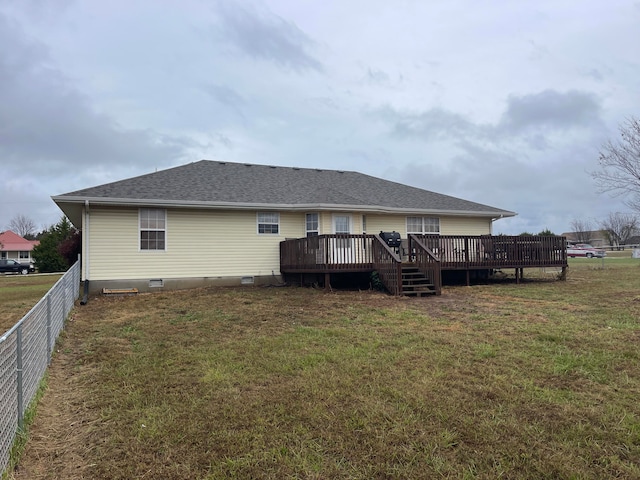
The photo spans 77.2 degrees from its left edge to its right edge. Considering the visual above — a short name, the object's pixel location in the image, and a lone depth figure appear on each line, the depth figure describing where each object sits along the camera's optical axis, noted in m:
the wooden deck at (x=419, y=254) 11.48
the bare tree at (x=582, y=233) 71.44
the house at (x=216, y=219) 12.47
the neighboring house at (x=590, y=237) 71.14
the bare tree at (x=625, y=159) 16.86
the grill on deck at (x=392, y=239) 13.82
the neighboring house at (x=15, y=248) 57.34
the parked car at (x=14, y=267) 37.53
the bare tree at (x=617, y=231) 57.96
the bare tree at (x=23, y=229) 72.62
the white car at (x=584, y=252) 40.91
